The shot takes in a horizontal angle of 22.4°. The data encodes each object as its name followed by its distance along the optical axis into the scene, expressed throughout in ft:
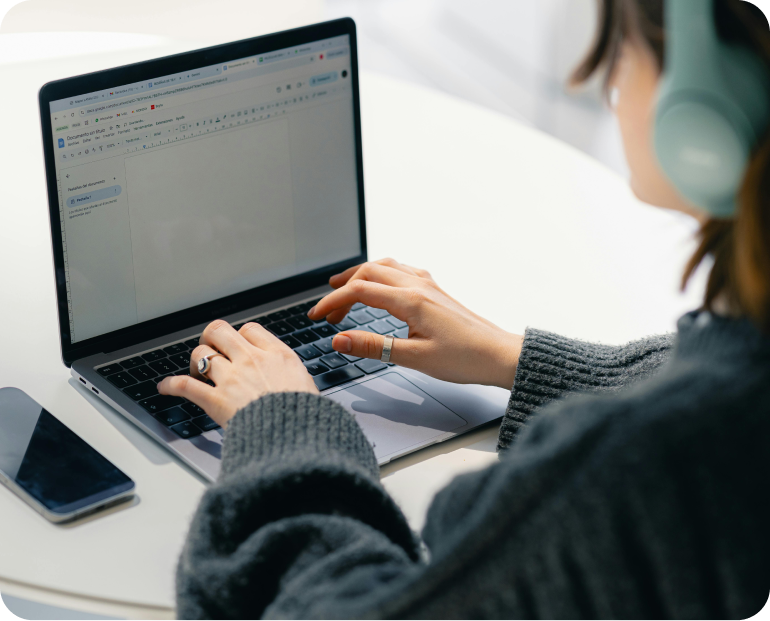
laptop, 4.76
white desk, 4.40
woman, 3.86
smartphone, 4.47
